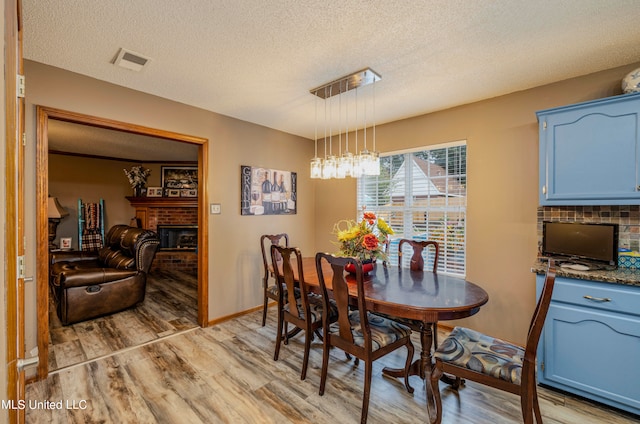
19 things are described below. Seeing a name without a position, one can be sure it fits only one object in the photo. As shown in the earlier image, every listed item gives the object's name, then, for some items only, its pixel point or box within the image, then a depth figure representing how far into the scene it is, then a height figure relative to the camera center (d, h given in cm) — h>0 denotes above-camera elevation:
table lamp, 503 -13
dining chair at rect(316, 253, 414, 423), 182 -84
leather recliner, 326 -82
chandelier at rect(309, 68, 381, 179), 248 +110
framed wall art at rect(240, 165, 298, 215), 367 +24
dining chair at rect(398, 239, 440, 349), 265 -45
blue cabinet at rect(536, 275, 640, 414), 181 -88
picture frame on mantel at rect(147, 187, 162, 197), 610 +36
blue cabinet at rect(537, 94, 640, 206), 200 +42
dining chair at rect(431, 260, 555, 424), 148 -86
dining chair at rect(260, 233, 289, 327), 301 -67
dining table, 171 -57
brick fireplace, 598 -26
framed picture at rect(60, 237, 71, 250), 557 -67
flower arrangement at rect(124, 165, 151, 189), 598 +67
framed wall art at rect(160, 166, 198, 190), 618 +67
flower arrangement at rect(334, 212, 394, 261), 239 -25
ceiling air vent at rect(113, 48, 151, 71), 213 +113
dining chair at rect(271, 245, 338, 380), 225 -83
